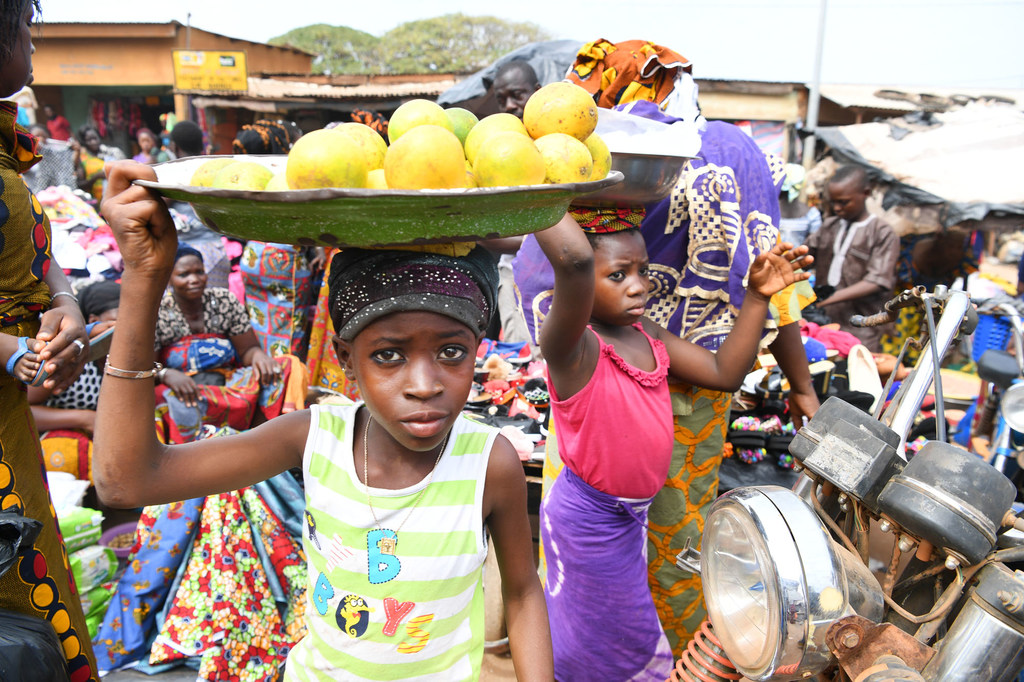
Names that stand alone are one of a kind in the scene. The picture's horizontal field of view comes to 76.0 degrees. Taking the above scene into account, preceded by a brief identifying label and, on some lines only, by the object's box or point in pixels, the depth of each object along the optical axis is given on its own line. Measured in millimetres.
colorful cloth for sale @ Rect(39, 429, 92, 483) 3277
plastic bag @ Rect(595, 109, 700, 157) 1669
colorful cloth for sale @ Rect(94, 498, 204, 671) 2730
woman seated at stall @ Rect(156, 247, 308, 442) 3340
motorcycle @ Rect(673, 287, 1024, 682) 1057
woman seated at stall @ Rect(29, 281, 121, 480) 3287
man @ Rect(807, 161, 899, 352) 5738
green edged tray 885
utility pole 9641
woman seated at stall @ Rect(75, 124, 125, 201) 9152
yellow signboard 13828
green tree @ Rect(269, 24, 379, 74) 33688
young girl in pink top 1965
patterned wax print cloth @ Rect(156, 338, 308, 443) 3291
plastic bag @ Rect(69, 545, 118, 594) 2793
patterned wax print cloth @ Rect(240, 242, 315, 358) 4410
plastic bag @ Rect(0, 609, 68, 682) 1432
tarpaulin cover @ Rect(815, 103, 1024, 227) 6266
